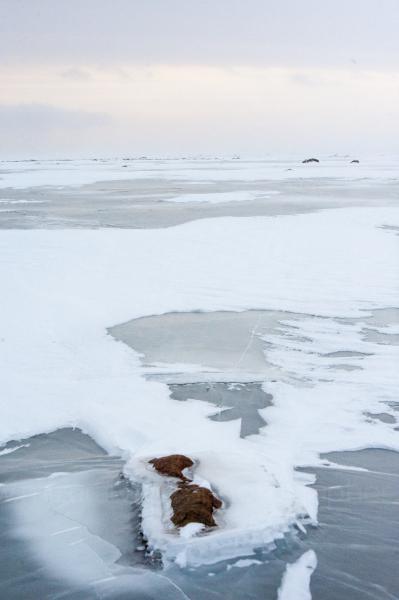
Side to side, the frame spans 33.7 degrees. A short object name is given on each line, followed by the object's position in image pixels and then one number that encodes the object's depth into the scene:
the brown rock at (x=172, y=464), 4.09
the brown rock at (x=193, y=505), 3.52
